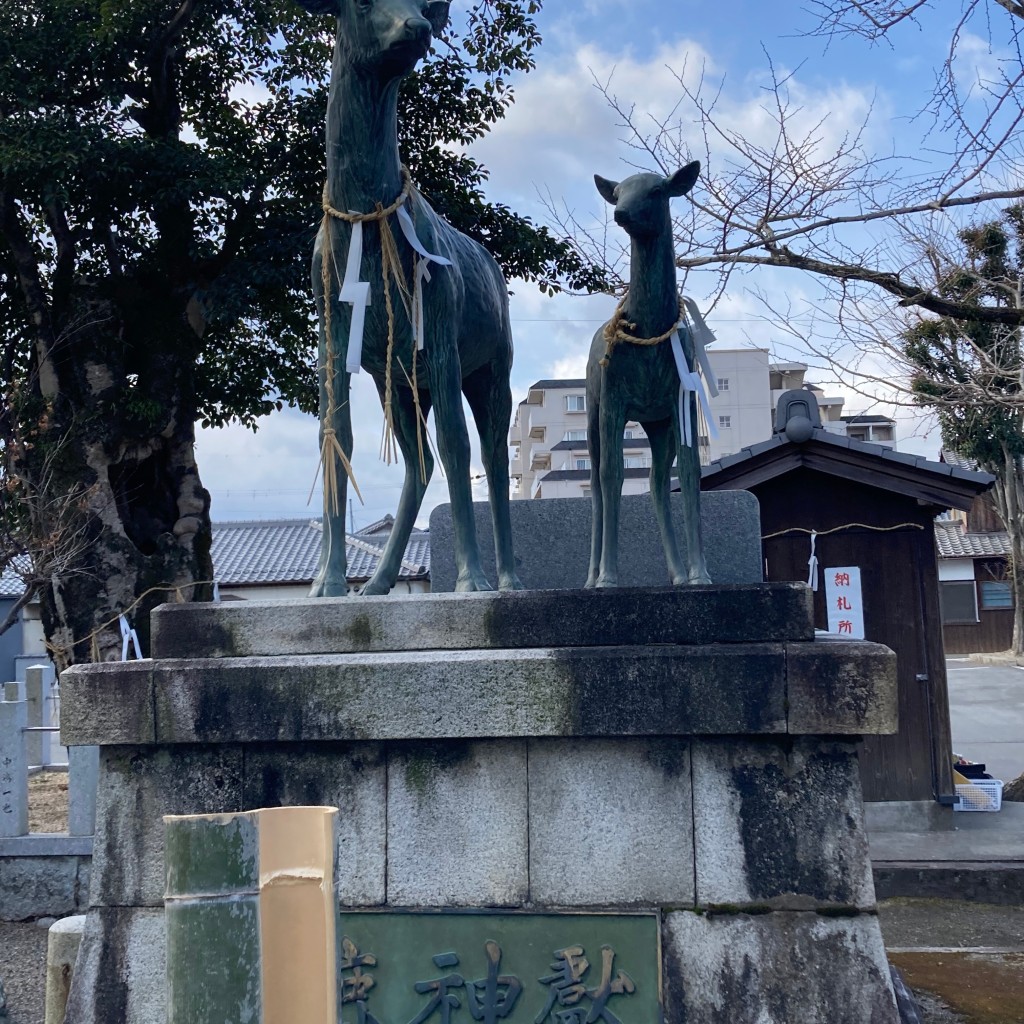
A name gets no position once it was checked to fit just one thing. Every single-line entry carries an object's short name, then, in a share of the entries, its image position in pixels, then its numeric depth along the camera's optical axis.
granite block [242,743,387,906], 3.65
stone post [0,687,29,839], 8.22
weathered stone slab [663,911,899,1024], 3.37
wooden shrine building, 9.38
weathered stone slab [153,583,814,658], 3.74
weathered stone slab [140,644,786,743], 3.51
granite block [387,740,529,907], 3.59
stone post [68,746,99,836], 7.80
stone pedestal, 3.46
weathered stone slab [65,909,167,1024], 3.64
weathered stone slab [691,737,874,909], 3.47
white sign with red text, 9.55
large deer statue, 3.98
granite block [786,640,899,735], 3.44
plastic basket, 9.59
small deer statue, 4.59
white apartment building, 45.09
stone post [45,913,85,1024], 4.07
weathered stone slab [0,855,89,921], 8.18
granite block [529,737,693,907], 3.54
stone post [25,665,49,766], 12.59
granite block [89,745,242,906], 3.74
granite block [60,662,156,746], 3.74
